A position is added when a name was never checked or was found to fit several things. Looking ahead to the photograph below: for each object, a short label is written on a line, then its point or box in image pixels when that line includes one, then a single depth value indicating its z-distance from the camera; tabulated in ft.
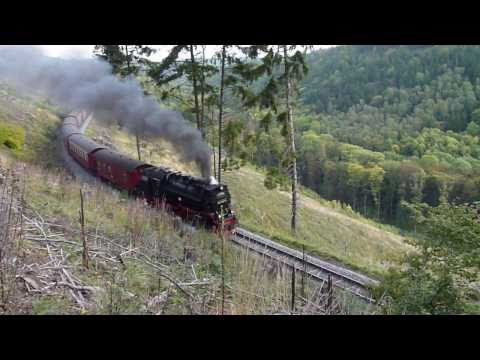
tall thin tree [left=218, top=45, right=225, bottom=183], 59.37
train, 42.39
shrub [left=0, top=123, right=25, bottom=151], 58.29
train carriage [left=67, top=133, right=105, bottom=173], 62.64
